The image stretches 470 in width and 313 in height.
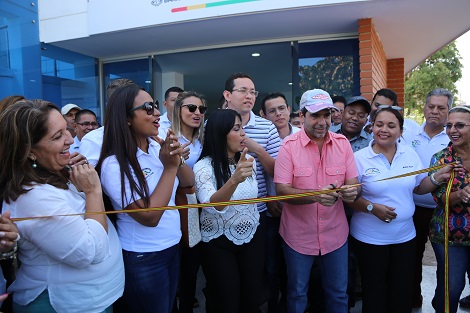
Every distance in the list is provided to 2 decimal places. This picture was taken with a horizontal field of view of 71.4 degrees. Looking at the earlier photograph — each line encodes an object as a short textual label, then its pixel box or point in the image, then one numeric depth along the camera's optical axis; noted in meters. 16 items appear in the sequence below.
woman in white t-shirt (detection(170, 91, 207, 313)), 2.75
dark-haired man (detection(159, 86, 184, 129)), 3.92
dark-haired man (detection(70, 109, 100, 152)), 4.02
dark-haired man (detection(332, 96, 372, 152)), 3.48
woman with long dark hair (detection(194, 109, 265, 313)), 2.29
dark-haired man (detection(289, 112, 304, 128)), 5.49
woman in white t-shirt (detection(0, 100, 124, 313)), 1.44
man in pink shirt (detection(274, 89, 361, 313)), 2.56
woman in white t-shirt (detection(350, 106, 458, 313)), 2.60
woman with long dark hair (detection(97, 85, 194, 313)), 1.80
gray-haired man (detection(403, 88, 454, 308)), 3.23
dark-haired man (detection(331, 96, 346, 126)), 4.62
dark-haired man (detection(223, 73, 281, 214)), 2.97
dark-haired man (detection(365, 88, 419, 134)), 3.77
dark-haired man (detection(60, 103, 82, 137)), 4.48
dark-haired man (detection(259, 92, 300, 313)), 3.04
